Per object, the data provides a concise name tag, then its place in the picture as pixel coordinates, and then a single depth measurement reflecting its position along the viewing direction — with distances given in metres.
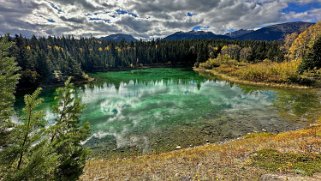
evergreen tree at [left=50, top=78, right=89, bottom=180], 11.09
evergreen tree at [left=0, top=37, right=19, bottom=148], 6.64
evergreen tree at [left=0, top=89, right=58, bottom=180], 6.41
